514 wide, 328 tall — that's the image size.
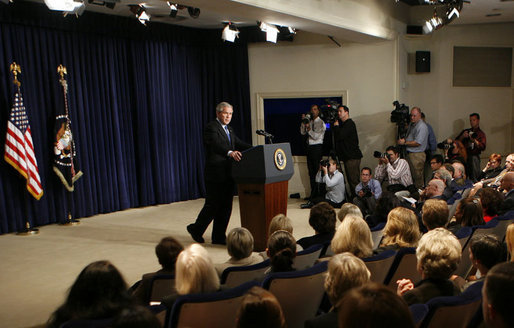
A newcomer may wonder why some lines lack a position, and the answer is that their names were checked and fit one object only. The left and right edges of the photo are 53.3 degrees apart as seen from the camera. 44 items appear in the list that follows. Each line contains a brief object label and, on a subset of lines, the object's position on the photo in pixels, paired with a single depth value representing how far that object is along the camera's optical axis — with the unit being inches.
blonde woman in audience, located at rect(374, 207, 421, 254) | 122.5
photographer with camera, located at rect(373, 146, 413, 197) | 292.0
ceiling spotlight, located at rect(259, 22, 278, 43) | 273.3
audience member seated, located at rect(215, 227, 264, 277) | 116.9
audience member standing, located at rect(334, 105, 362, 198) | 314.2
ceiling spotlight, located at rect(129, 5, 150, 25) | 257.4
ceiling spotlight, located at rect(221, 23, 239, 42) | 299.8
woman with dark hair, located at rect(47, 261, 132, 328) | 77.8
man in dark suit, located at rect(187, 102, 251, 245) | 207.0
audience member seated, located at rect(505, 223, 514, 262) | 102.6
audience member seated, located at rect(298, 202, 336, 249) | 137.2
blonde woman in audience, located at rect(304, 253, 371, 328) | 78.5
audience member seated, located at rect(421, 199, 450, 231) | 135.0
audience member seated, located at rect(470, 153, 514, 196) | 219.8
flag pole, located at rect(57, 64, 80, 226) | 265.7
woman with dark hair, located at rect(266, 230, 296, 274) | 102.4
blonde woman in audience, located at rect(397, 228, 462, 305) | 88.1
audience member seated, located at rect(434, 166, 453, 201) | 211.7
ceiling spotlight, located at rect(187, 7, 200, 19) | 256.3
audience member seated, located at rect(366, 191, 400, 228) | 163.8
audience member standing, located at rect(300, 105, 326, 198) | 324.8
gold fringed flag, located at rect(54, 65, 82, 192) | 265.0
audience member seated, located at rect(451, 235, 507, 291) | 95.7
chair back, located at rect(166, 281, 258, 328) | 78.2
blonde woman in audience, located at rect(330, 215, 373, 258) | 112.0
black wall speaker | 331.0
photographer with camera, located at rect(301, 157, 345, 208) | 301.1
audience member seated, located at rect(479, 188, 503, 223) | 159.0
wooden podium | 195.5
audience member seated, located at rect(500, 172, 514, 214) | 162.2
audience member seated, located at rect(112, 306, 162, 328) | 55.8
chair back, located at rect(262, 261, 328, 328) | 90.4
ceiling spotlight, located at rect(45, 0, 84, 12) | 193.0
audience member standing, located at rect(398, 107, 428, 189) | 312.3
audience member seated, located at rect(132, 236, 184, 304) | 106.2
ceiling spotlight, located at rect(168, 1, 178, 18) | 249.6
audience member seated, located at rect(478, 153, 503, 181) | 262.1
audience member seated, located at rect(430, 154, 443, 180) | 261.3
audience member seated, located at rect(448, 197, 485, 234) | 139.0
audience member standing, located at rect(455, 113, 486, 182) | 310.0
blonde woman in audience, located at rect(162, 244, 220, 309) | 87.7
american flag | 244.2
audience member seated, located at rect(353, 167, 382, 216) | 275.6
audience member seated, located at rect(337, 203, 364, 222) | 149.3
